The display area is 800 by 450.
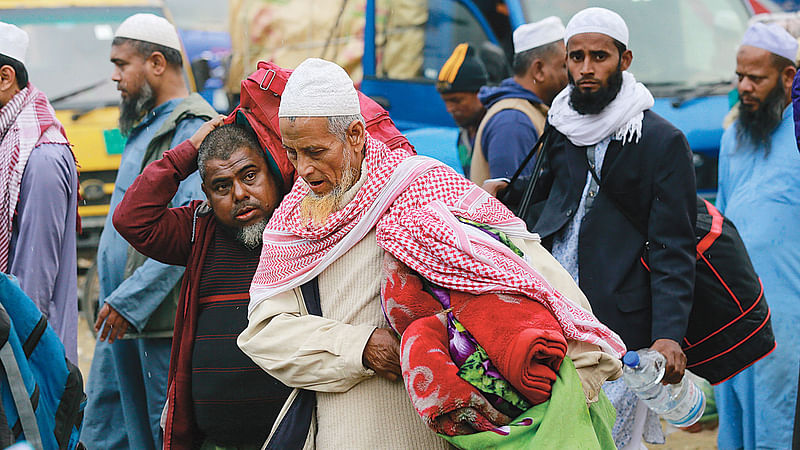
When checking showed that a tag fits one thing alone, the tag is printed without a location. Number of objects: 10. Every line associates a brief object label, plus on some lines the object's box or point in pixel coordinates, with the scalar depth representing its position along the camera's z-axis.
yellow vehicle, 18.23
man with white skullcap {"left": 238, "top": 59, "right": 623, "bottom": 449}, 5.09
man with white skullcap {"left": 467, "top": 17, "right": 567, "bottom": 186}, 10.20
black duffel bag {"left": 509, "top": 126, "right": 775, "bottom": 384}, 7.32
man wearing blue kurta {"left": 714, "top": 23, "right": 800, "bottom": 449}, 9.88
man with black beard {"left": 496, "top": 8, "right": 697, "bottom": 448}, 7.02
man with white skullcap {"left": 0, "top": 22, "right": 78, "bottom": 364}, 8.00
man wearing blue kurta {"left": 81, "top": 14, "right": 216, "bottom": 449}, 8.31
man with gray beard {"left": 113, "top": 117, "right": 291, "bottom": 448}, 6.31
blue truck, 14.33
